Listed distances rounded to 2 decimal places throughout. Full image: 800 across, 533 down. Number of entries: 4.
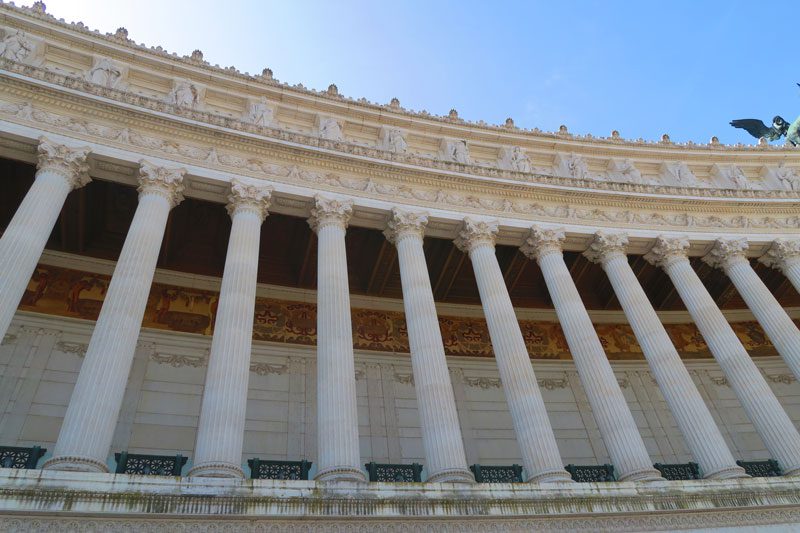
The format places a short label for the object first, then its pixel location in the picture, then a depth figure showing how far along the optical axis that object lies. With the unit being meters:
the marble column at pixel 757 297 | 18.91
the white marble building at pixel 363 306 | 12.45
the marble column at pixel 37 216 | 12.78
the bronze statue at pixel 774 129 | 31.44
